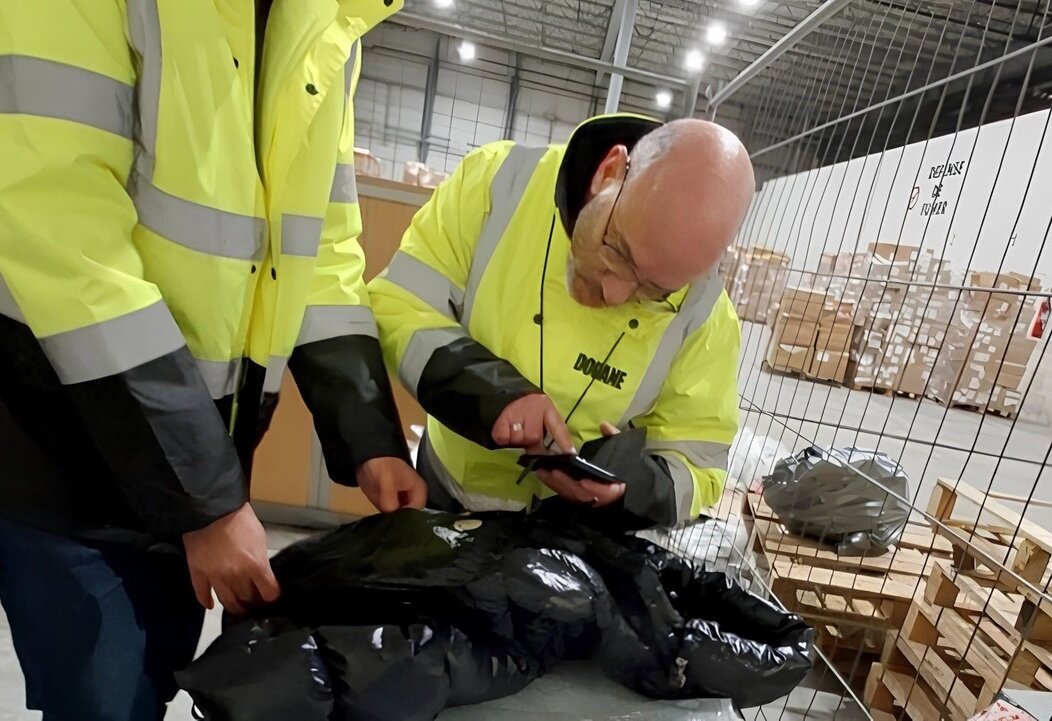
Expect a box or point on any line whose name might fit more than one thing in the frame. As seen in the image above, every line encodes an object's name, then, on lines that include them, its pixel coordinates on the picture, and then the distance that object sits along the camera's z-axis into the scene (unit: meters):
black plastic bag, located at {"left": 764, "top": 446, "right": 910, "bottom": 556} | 2.24
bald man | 0.93
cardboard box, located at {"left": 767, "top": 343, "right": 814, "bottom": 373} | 3.79
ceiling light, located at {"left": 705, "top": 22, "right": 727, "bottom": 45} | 6.60
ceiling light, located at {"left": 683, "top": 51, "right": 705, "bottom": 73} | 8.70
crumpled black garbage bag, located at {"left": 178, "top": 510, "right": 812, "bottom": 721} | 0.64
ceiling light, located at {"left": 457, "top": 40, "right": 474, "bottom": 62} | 8.42
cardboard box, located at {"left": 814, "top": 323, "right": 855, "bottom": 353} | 3.47
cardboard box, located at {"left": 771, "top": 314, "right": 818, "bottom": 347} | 3.18
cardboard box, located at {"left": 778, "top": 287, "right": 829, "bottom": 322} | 2.96
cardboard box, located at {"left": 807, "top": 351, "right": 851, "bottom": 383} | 3.31
